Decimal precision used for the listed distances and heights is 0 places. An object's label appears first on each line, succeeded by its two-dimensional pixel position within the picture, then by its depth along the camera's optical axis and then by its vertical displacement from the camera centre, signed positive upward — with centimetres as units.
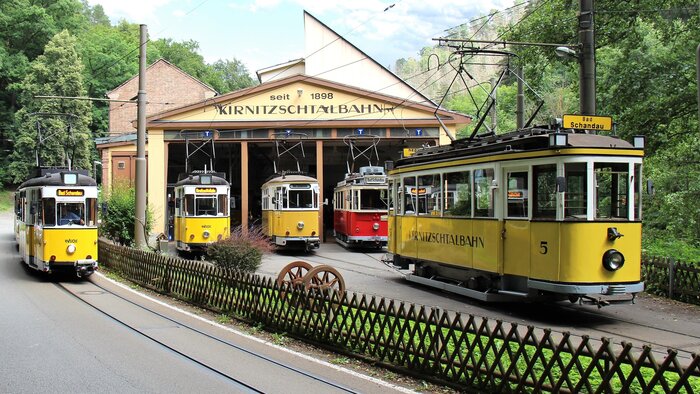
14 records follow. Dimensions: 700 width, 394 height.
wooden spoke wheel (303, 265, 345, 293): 1131 -158
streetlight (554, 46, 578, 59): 1385 +315
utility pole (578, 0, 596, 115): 1347 +285
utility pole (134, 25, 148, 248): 1984 +129
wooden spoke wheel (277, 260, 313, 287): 1113 -154
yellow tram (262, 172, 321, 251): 2784 -85
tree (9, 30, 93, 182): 6062 +867
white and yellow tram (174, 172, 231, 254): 2569 -73
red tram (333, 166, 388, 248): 2873 -75
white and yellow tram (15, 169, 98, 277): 1769 -82
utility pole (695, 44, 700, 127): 533 +110
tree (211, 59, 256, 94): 12606 +2511
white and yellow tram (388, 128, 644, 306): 1105 -47
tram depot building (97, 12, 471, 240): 3534 +401
